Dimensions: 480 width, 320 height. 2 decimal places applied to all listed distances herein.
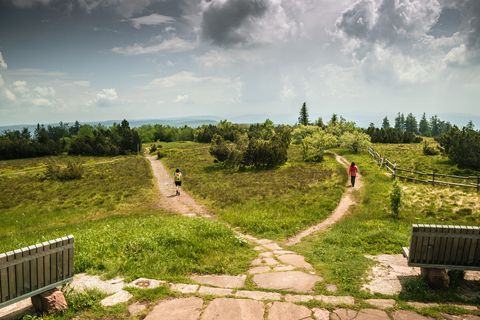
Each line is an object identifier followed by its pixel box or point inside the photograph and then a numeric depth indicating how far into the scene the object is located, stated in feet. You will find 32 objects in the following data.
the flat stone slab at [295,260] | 29.63
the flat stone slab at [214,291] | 22.45
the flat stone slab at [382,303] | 20.68
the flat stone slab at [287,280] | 24.30
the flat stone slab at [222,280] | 25.01
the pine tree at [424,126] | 578.25
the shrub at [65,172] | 139.85
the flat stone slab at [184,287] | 23.01
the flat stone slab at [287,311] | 19.53
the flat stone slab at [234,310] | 19.62
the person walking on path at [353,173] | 82.01
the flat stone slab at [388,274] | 23.52
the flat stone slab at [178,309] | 19.75
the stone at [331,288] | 23.37
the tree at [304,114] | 368.05
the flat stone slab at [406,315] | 19.30
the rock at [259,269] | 28.04
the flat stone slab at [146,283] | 23.67
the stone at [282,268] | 28.48
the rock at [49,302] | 20.30
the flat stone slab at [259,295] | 21.93
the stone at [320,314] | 19.40
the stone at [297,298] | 21.52
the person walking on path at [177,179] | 83.87
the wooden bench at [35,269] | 18.65
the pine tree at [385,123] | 578.21
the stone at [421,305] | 20.60
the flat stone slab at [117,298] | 21.38
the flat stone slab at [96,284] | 23.39
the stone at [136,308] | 20.31
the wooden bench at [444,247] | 23.80
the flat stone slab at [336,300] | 21.15
